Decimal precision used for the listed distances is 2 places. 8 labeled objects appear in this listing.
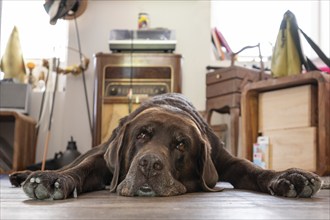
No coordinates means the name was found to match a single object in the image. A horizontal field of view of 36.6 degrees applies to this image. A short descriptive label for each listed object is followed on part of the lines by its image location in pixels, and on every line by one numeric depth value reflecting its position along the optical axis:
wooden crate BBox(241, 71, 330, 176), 2.80
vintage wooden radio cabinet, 4.48
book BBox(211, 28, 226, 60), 5.07
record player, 4.52
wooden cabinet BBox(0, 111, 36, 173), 4.48
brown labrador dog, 1.57
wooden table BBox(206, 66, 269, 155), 4.14
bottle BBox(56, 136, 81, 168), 4.30
